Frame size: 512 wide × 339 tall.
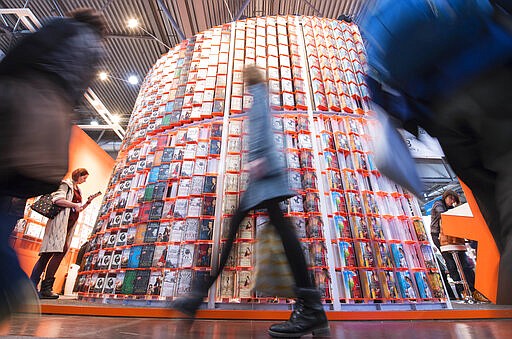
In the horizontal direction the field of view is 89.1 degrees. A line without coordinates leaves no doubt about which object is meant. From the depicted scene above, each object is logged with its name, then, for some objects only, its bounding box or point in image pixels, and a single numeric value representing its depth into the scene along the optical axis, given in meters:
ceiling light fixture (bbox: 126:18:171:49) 6.27
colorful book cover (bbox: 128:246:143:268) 2.74
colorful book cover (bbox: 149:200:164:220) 2.93
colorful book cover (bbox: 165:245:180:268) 2.61
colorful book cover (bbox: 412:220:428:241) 2.72
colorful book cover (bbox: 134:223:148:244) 2.85
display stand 2.52
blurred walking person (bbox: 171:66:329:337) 1.31
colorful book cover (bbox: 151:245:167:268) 2.65
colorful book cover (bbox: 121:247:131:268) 2.80
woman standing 2.97
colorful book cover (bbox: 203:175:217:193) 2.89
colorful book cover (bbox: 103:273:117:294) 2.73
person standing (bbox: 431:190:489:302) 3.48
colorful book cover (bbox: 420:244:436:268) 2.62
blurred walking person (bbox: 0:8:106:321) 0.74
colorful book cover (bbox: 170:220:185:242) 2.72
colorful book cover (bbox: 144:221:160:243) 2.81
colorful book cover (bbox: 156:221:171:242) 2.78
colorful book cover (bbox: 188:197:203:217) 2.80
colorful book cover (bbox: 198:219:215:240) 2.68
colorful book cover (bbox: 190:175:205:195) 2.90
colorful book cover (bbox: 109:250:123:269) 2.86
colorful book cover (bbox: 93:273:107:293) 2.83
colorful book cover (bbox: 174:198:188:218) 2.84
